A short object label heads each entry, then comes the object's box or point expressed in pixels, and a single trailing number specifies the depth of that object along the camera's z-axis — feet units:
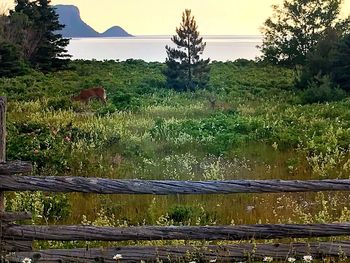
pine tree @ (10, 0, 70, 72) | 155.15
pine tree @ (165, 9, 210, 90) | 108.68
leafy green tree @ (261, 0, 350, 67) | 146.32
